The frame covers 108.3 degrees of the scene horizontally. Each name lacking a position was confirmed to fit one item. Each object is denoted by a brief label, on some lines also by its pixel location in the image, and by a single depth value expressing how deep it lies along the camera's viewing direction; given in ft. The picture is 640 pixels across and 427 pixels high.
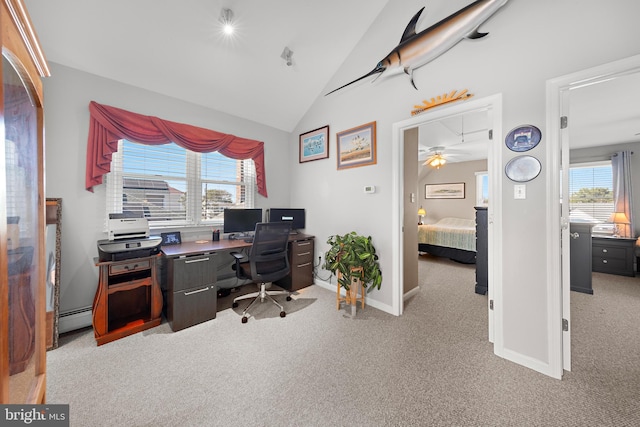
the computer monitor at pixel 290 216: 11.66
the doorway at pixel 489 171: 6.23
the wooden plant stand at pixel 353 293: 8.45
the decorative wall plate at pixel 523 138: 5.67
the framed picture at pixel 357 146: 9.16
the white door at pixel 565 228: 5.48
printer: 6.89
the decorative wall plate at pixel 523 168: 5.68
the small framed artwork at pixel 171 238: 8.90
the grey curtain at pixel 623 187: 13.43
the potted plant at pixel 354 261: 8.36
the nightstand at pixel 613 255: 12.42
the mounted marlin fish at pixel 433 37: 6.30
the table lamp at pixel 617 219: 13.42
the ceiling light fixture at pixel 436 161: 15.88
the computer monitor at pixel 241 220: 10.02
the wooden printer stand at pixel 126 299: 6.72
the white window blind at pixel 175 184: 8.38
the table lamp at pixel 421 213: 22.21
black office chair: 8.00
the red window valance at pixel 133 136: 7.55
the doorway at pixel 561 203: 5.40
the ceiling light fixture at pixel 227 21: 7.22
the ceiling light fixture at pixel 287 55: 8.81
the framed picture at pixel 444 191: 21.42
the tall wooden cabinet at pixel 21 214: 1.83
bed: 14.95
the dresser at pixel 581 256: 10.07
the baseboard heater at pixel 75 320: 7.23
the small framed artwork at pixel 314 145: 11.03
